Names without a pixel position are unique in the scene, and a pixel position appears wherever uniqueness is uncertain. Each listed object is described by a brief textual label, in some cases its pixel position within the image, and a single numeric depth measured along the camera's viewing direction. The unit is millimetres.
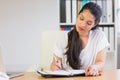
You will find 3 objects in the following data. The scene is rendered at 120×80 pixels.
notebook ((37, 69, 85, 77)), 1544
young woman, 1706
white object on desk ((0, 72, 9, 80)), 1151
